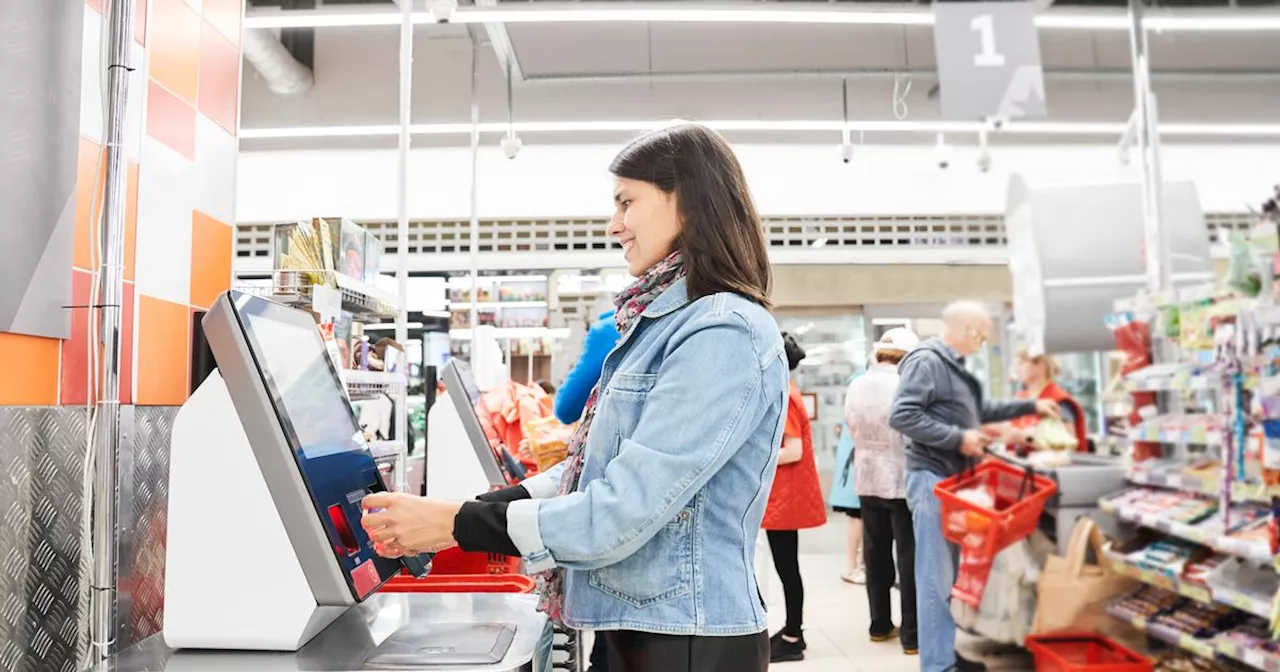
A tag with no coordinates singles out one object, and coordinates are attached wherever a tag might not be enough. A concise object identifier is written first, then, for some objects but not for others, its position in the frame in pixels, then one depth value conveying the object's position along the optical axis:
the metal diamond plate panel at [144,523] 1.57
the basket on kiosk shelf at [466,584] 1.79
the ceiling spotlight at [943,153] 8.01
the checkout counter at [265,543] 1.26
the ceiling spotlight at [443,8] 4.21
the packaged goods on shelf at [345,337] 2.19
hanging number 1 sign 4.32
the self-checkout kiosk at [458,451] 2.56
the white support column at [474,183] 5.94
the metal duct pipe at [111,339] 1.33
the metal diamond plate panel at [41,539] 1.34
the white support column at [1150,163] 4.00
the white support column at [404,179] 2.99
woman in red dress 4.46
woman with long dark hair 1.14
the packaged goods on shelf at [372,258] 2.42
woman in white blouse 4.59
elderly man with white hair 3.92
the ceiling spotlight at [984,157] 8.19
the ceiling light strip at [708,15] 4.79
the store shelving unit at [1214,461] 2.82
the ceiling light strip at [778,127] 6.95
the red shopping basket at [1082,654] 3.48
